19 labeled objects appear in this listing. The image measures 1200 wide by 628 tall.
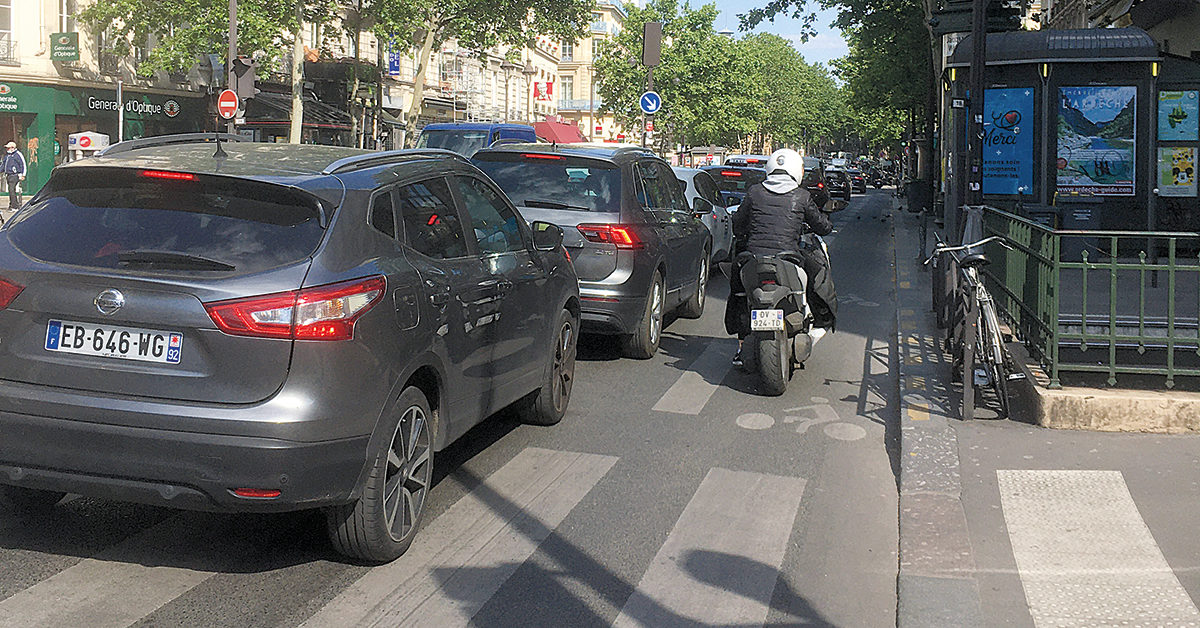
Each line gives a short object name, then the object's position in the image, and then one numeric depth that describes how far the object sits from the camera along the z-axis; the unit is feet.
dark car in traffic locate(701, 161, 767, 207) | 87.81
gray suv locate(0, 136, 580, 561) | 14.20
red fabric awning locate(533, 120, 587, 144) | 162.50
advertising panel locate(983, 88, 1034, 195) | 55.98
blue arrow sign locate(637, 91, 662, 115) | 86.89
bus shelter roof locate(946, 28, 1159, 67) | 54.03
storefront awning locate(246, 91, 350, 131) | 138.10
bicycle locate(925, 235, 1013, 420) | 24.47
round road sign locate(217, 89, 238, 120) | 86.80
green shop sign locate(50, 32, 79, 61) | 113.19
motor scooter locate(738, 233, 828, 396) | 27.66
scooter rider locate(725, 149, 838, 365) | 28.89
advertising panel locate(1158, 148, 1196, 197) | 55.16
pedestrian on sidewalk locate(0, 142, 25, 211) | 98.53
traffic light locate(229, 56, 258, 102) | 84.94
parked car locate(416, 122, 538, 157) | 89.76
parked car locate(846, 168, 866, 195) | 206.26
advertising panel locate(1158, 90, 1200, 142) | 54.54
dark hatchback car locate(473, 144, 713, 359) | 31.30
